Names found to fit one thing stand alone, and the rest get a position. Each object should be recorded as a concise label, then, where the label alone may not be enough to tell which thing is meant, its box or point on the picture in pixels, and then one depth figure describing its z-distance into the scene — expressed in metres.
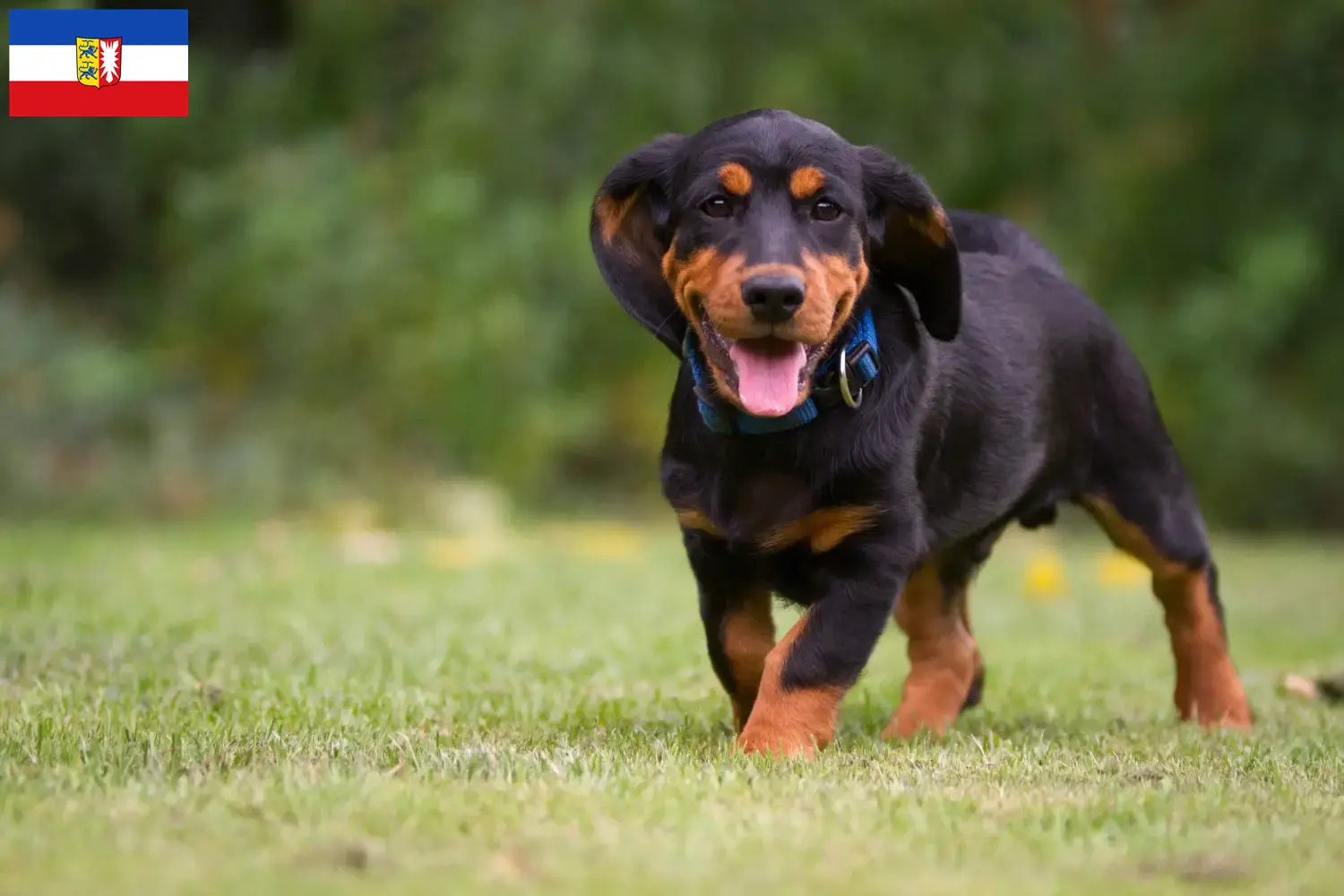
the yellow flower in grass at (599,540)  9.97
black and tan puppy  3.73
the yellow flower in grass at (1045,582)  8.63
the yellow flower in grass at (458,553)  8.83
